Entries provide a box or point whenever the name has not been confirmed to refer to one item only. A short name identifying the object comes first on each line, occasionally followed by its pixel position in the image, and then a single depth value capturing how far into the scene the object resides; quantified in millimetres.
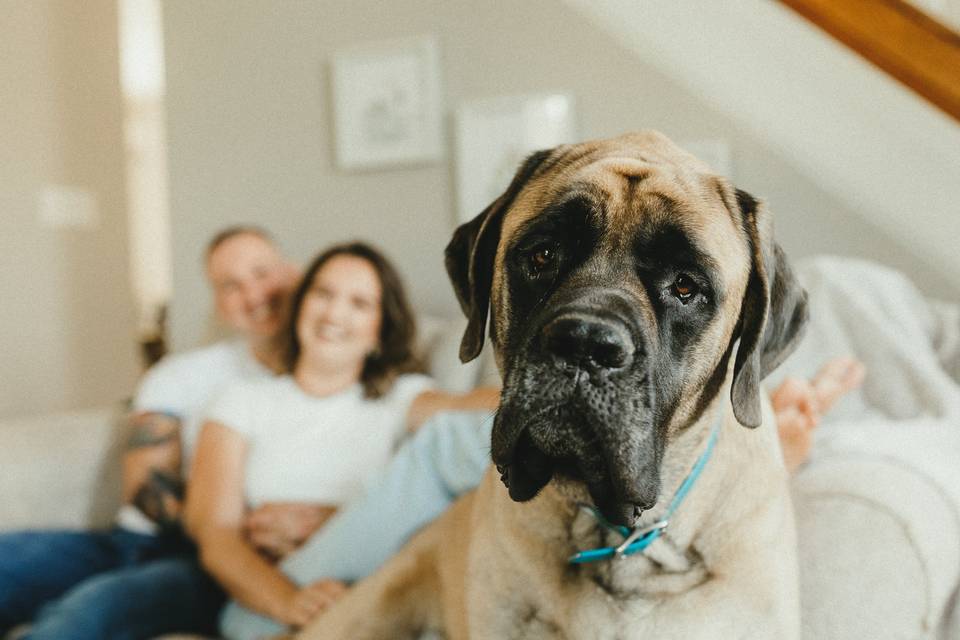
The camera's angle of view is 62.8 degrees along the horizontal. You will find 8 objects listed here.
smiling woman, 1831
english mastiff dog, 901
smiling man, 1696
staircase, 2176
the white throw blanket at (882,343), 1713
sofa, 1138
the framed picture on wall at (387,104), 2801
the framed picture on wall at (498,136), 2619
